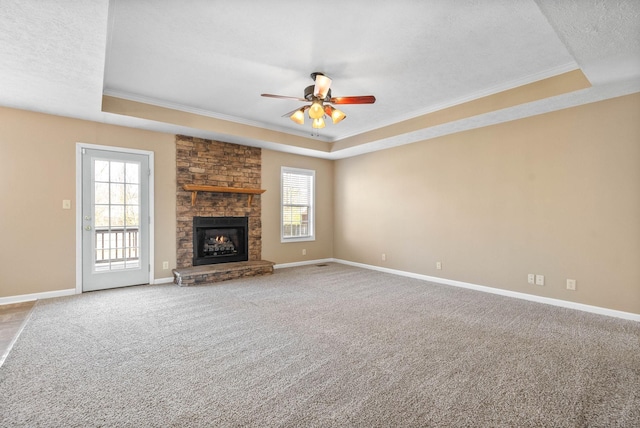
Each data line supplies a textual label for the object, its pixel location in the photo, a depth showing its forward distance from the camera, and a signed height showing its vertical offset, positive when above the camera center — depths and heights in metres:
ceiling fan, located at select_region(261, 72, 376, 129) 3.35 +1.34
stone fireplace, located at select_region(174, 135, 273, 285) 5.24 +0.22
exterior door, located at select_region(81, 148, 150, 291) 4.45 -0.04
